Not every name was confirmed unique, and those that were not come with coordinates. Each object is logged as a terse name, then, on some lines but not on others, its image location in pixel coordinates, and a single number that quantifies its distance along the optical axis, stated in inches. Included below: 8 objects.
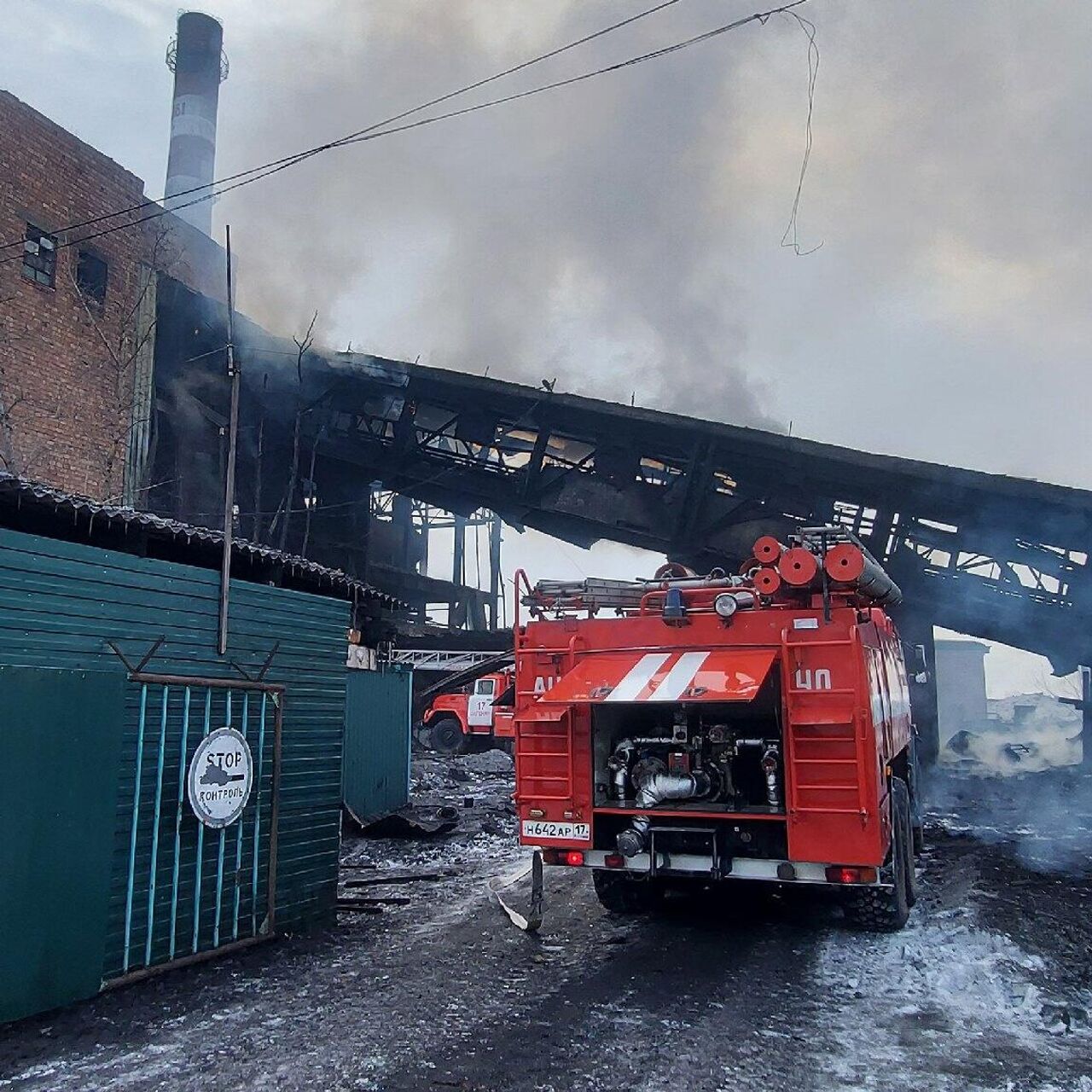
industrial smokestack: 1109.1
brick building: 577.3
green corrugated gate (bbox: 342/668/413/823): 518.6
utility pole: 265.9
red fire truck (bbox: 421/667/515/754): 941.2
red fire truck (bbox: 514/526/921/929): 236.8
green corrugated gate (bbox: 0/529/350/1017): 211.8
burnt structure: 565.0
